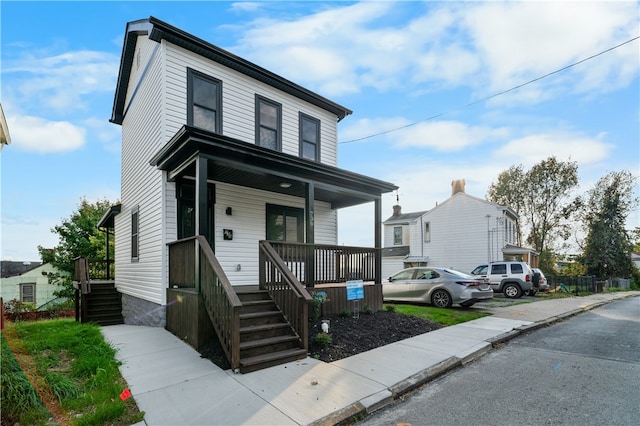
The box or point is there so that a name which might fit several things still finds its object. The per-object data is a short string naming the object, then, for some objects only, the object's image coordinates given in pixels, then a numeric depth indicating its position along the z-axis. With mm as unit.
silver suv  15790
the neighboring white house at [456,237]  22016
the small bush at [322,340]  5582
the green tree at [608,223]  29000
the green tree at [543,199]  29062
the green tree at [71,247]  19094
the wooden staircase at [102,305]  9617
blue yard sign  7328
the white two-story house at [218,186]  6168
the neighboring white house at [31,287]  21000
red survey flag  3749
